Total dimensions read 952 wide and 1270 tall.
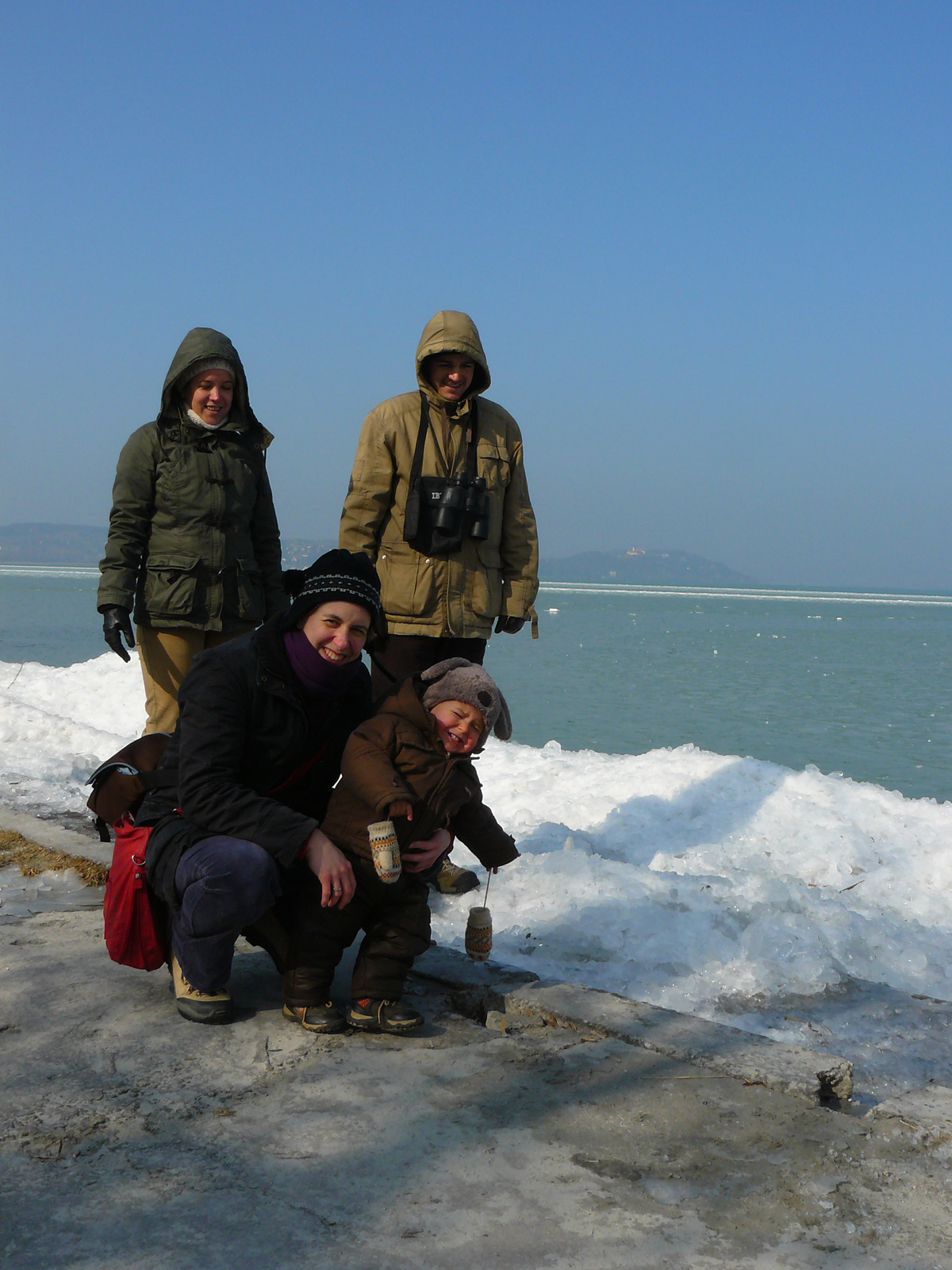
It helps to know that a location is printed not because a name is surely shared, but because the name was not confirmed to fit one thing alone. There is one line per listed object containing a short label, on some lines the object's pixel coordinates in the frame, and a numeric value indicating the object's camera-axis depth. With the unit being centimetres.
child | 284
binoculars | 433
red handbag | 296
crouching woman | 276
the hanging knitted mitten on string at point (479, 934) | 312
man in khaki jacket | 434
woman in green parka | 425
